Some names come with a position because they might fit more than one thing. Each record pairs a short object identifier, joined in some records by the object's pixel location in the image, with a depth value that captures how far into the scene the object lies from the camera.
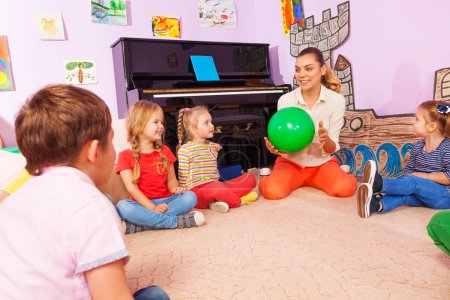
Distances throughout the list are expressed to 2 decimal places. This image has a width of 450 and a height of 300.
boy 0.58
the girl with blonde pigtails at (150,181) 1.71
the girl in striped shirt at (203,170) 2.05
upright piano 2.67
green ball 1.98
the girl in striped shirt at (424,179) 1.71
